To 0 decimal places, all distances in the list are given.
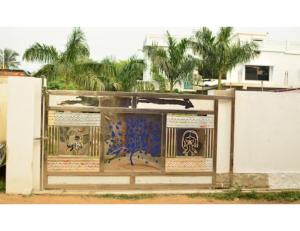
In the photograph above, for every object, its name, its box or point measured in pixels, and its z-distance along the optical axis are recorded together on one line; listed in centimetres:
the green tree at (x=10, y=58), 3913
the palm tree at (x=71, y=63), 1384
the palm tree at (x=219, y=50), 1770
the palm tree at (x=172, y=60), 1709
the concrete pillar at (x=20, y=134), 611
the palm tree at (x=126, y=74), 1594
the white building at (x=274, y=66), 2650
